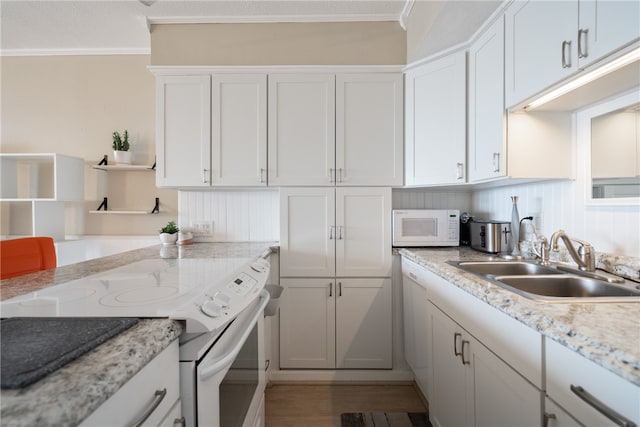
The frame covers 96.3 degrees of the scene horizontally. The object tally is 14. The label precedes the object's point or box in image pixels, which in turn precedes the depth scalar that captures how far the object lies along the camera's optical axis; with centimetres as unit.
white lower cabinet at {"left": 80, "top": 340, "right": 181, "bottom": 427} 50
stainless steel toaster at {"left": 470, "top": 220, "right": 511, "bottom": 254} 180
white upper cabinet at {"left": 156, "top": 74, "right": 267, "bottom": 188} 213
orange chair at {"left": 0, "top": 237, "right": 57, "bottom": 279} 138
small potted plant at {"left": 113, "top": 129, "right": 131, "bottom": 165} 248
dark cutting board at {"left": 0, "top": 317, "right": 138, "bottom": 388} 45
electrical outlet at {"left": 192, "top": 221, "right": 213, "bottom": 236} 247
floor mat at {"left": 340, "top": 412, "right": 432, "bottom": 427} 168
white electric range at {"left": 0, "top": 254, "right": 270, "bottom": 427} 75
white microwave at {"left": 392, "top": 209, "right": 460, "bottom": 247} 213
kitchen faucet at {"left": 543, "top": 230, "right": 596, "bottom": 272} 125
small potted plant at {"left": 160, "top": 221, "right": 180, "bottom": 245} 228
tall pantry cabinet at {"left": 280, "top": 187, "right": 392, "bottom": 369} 211
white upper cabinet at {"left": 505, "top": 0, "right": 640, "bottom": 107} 92
